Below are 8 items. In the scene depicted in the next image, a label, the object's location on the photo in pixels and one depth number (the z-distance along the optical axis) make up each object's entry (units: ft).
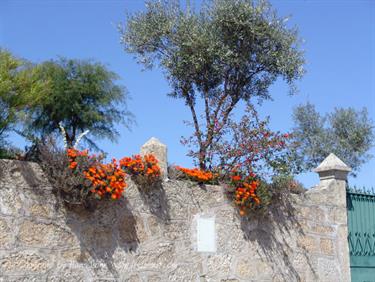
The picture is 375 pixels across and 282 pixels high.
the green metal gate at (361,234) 34.35
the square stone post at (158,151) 26.81
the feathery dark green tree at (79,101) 62.75
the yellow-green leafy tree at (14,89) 24.38
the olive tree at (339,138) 62.18
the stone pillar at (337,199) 33.14
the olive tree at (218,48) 40.93
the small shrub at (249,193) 28.71
